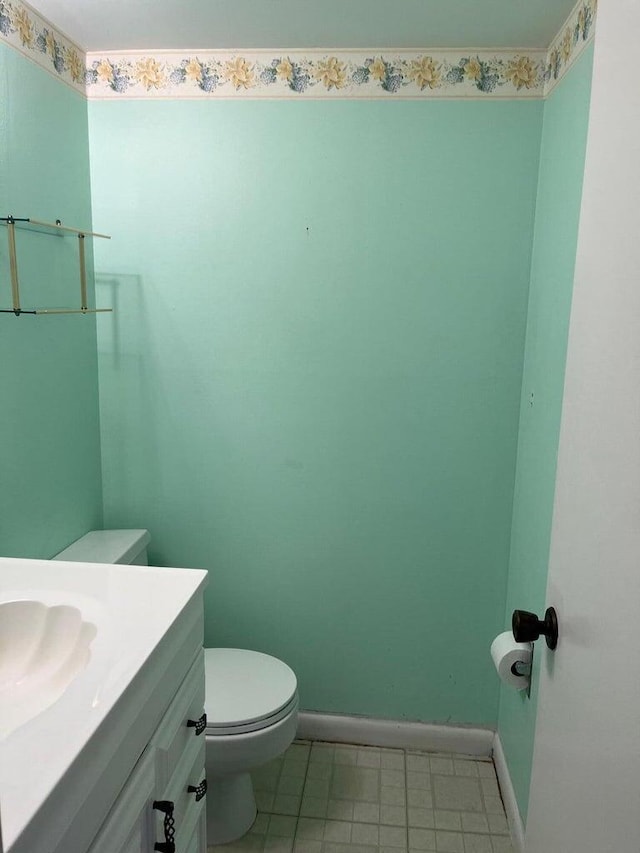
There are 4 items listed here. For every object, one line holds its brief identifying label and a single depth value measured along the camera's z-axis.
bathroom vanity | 0.75
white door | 0.63
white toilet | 1.66
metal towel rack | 1.48
